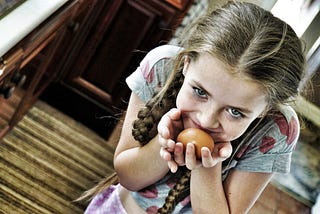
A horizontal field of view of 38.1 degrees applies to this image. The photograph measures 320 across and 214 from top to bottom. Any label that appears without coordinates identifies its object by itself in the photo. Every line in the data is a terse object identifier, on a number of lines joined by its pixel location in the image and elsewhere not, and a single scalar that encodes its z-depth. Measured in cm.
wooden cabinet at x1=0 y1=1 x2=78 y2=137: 132
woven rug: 195
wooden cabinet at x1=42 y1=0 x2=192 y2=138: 224
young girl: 90
